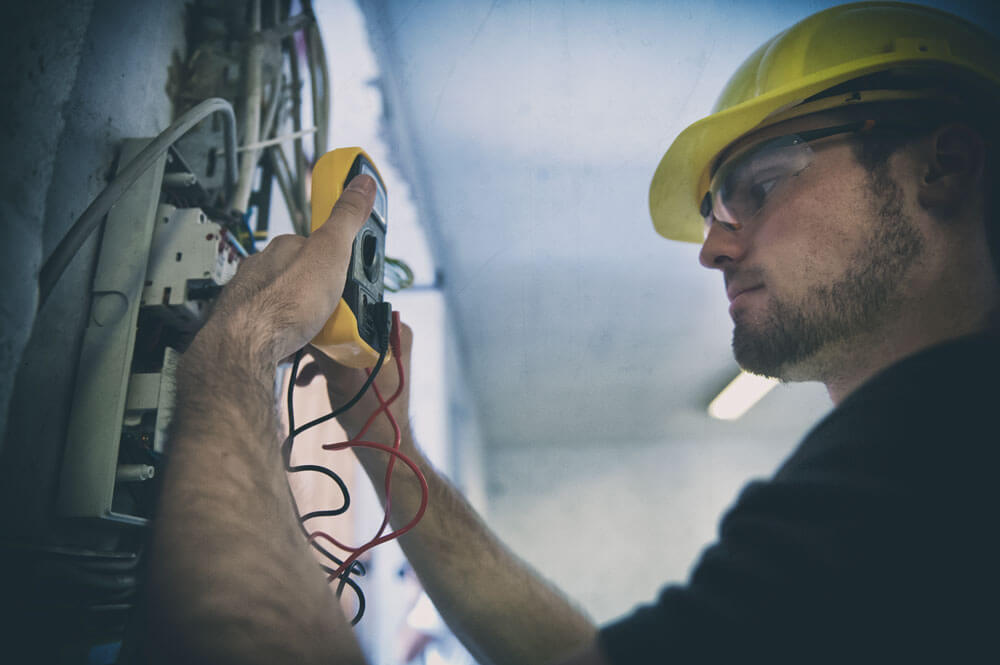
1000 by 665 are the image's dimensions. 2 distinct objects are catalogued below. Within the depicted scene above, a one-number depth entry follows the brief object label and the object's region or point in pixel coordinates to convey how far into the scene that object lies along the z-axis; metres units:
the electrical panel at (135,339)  0.64
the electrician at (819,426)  0.43
